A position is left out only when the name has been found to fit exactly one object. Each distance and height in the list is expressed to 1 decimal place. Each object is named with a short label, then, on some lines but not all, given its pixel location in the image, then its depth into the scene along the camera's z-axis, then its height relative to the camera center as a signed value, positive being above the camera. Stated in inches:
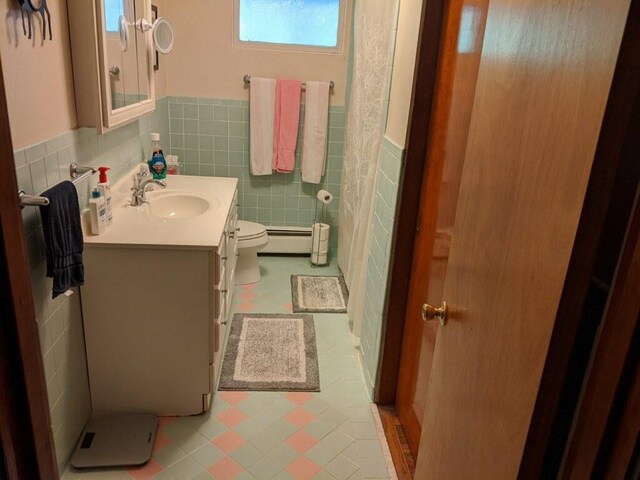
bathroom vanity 74.3 -36.9
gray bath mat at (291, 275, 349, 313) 124.2 -55.3
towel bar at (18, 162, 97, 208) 55.8 -15.1
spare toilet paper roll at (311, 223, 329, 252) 144.9 -45.3
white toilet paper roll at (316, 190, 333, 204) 144.9 -33.5
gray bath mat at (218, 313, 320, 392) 94.7 -56.3
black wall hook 55.4 +5.4
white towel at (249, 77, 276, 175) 136.7 -13.4
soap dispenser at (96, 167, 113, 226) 74.4 -18.3
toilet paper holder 145.0 -46.1
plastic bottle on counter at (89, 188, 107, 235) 72.4 -21.1
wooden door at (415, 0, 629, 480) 26.3 -7.6
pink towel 137.8 -13.4
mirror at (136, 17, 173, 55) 100.3 +6.6
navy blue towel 58.4 -20.8
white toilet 130.3 -45.9
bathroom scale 73.4 -56.3
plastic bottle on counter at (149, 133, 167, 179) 106.4 -20.1
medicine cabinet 67.7 +0.6
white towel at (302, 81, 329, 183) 138.7 -15.1
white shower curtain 90.8 -8.8
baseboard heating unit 152.0 -48.9
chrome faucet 92.0 -22.3
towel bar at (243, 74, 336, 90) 137.1 -1.8
